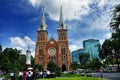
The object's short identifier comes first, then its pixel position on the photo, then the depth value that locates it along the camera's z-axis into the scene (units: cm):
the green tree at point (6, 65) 2641
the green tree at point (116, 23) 877
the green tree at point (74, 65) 4055
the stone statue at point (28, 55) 2996
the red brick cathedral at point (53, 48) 3857
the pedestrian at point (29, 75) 835
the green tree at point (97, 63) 3458
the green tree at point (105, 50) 2836
